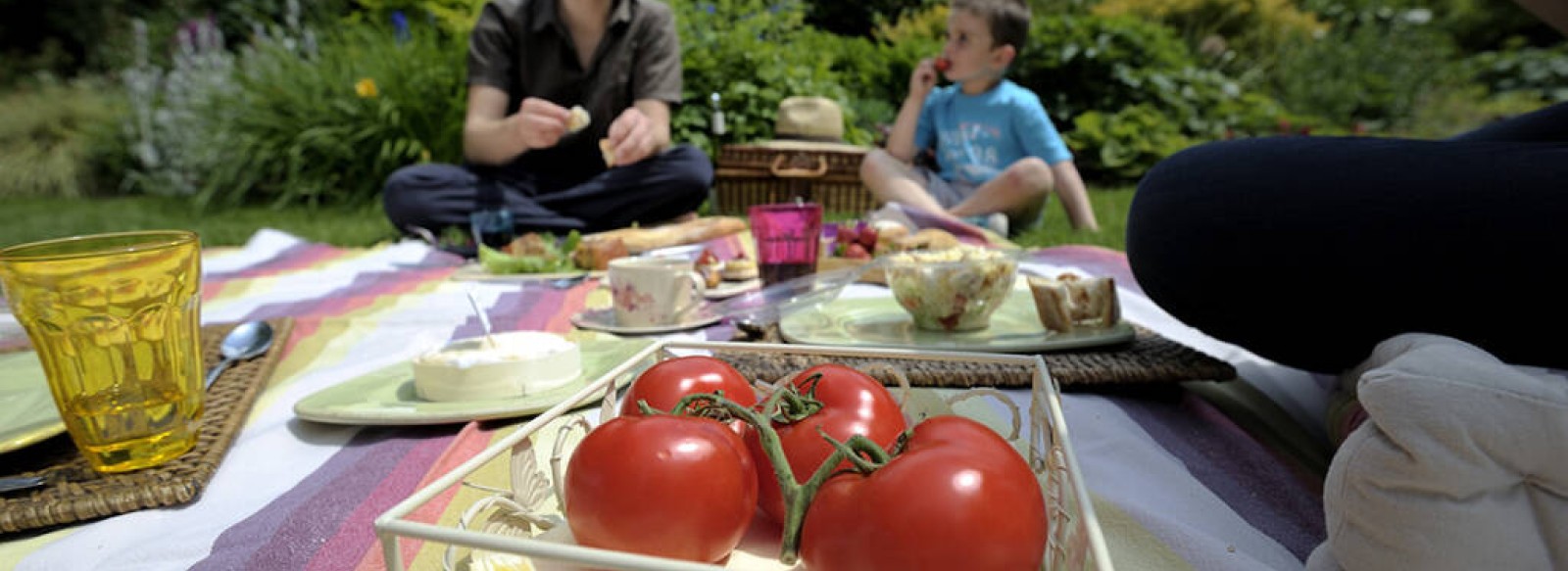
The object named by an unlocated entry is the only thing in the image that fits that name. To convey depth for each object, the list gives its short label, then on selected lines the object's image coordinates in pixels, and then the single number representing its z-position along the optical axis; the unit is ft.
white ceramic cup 4.24
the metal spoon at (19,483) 2.27
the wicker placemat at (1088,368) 3.01
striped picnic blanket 2.17
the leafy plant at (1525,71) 27.25
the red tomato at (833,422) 1.42
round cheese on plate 2.87
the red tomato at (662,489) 1.26
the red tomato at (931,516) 1.14
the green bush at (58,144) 19.36
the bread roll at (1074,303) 3.62
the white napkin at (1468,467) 1.62
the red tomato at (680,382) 1.59
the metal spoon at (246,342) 3.59
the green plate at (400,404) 2.78
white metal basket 0.98
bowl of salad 3.68
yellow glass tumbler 2.28
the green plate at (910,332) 3.43
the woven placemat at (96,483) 2.23
